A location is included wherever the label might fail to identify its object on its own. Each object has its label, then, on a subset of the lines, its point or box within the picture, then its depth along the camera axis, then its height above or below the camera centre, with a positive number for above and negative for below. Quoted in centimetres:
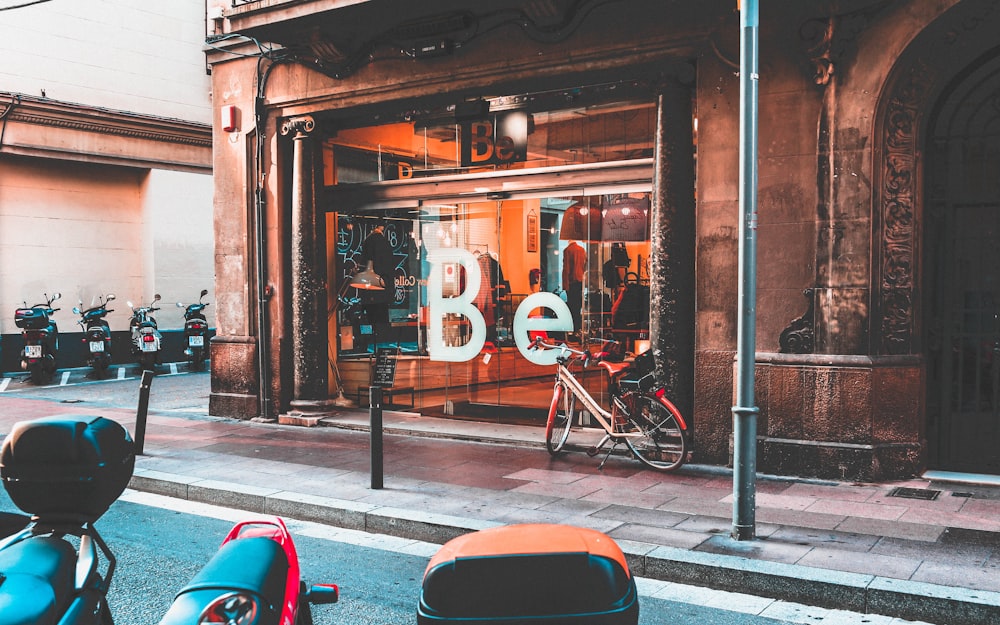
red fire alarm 1218 +238
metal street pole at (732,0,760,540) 594 -10
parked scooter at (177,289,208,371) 1897 -94
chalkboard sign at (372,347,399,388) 1029 -97
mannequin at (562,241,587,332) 1057 +14
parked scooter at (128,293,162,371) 1759 -98
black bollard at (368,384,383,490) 780 -136
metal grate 732 -175
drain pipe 1199 +12
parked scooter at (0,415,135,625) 261 -62
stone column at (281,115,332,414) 1193 +4
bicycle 855 -130
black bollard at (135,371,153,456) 915 -127
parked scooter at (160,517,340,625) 218 -79
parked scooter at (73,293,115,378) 1705 -88
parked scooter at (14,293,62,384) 1612 -94
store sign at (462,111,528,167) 1088 +187
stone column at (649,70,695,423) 904 +44
